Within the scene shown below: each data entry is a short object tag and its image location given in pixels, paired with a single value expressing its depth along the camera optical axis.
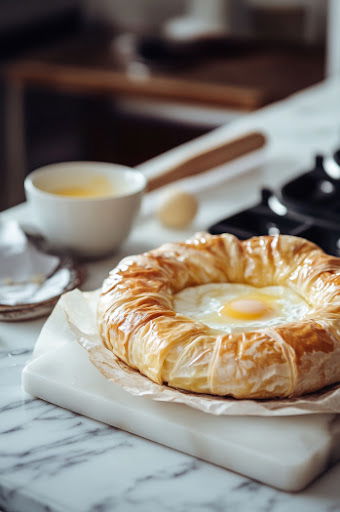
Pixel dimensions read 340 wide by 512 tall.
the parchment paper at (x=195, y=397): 1.04
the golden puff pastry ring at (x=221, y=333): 1.05
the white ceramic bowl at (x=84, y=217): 1.35
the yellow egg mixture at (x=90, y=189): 1.42
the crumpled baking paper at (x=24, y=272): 1.27
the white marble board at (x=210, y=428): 1.01
